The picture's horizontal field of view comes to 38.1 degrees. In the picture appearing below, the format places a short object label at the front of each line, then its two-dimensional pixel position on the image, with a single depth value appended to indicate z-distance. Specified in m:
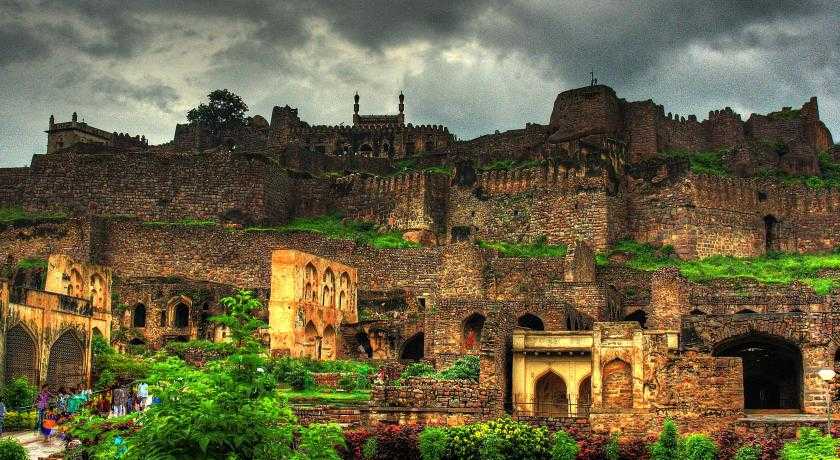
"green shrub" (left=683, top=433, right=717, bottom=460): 26.39
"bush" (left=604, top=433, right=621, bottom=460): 27.31
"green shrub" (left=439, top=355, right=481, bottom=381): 34.03
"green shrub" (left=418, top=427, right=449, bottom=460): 27.59
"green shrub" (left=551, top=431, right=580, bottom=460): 27.36
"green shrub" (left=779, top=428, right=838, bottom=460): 24.86
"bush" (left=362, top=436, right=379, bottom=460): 27.66
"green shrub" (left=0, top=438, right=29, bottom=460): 22.14
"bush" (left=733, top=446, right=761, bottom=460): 26.13
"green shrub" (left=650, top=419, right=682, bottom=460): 26.83
